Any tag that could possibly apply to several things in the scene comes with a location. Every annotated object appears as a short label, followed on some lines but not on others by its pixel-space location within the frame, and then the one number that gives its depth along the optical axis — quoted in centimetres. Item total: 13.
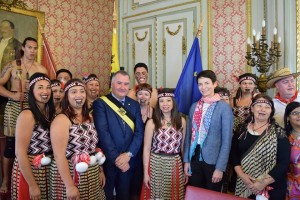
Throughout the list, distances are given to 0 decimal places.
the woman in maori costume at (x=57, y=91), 270
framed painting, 390
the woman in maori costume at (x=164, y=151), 233
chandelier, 310
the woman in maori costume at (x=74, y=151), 186
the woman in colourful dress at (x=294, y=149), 199
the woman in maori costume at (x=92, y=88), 307
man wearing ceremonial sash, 231
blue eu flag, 282
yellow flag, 288
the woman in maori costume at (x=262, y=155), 194
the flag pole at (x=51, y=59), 341
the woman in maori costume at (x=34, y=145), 188
